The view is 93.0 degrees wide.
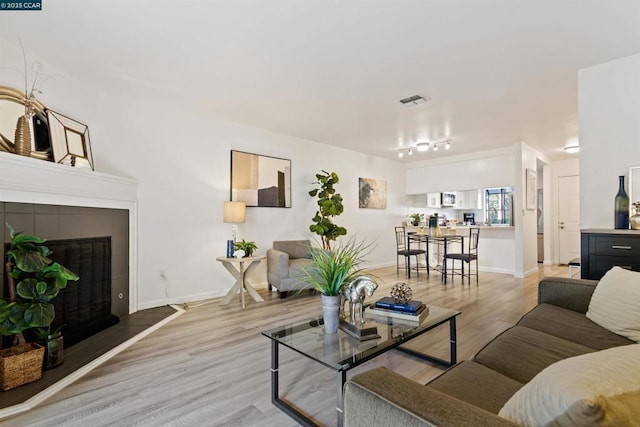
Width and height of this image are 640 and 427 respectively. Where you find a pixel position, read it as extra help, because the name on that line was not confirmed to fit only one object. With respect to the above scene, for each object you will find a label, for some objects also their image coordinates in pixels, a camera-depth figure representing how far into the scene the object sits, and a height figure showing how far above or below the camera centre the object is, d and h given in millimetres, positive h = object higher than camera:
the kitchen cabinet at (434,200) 7138 +393
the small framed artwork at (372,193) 6440 +512
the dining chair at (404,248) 5738 -659
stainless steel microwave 7082 +388
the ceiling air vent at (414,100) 3520 +1385
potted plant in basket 1871 -467
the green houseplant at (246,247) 3878 -382
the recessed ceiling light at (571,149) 5625 +1277
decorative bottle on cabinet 2576 +51
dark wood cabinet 2312 -278
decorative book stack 2039 -644
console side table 3752 -699
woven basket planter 1853 -922
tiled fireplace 2215 +92
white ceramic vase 1796 -567
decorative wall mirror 2361 +785
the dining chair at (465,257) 5129 -689
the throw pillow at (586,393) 526 -333
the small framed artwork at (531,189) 5750 +530
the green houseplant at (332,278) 1770 -364
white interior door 6840 -42
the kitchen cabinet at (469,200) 6785 +383
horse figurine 1781 -424
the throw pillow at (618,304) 1612 -497
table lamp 3973 +68
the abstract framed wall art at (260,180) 4469 +576
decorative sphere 2154 -555
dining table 5516 -437
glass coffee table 1510 -711
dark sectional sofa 732 -645
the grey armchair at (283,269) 4012 -699
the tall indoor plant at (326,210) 5029 +116
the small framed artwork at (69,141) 2719 +735
